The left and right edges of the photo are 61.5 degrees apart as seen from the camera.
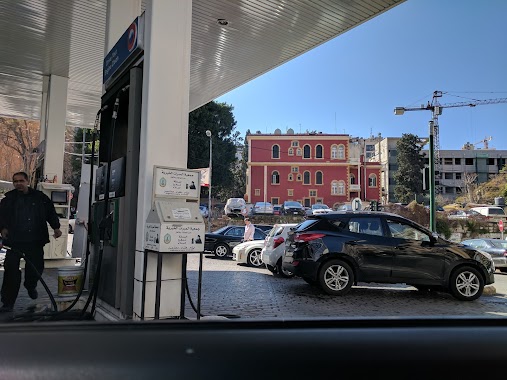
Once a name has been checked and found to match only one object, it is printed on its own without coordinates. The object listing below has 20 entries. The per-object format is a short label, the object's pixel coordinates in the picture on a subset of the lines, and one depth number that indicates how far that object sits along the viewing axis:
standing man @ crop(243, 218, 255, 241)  16.95
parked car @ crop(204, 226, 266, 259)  17.91
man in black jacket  5.95
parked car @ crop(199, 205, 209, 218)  43.16
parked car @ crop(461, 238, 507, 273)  17.17
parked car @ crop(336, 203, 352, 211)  49.06
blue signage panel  4.82
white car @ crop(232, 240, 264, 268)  14.23
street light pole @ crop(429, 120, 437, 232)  16.70
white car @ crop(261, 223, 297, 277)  11.35
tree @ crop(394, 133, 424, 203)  71.50
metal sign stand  4.25
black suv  8.83
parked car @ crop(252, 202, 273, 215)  48.06
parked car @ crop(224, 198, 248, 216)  40.91
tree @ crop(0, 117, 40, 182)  33.53
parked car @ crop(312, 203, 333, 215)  49.99
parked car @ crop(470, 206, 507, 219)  47.24
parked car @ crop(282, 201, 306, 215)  49.16
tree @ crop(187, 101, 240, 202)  49.41
